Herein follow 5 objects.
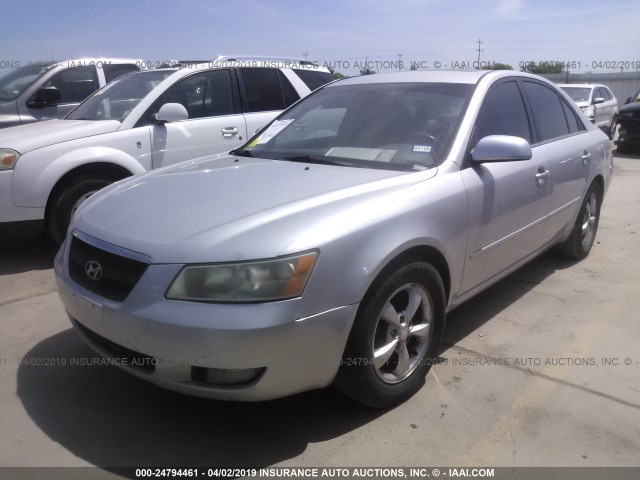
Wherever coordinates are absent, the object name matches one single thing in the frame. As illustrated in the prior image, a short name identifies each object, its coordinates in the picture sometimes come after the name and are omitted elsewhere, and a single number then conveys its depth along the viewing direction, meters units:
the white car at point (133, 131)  4.76
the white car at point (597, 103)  13.55
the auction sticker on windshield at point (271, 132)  3.99
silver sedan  2.28
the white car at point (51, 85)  7.19
